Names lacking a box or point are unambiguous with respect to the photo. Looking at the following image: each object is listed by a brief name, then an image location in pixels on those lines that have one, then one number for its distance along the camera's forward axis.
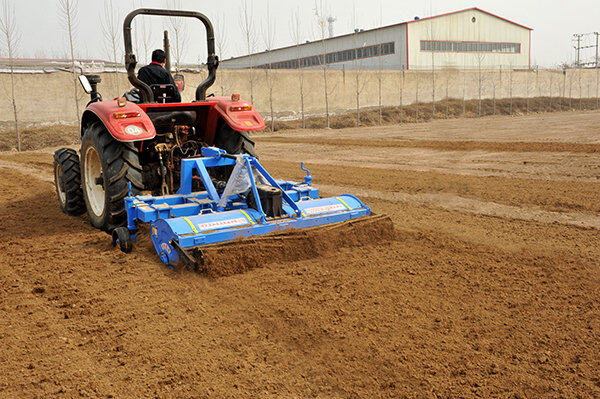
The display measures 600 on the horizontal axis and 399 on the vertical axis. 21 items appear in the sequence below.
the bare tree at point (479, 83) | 33.25
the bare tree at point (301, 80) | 24.84
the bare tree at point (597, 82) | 44.28
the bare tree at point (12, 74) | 16.67
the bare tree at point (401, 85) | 31.34
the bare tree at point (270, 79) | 24.81
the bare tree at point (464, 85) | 35.66
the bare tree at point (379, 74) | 27.36
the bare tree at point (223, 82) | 23.69
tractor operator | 5.35
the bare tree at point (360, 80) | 26.16
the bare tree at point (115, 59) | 19.74
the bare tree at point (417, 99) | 29.07
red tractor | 4.80
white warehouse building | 38.25
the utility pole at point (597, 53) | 59.14
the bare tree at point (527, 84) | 39.25
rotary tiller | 3.94
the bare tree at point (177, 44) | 21.77
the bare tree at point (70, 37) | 17.98
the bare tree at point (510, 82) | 36.12
